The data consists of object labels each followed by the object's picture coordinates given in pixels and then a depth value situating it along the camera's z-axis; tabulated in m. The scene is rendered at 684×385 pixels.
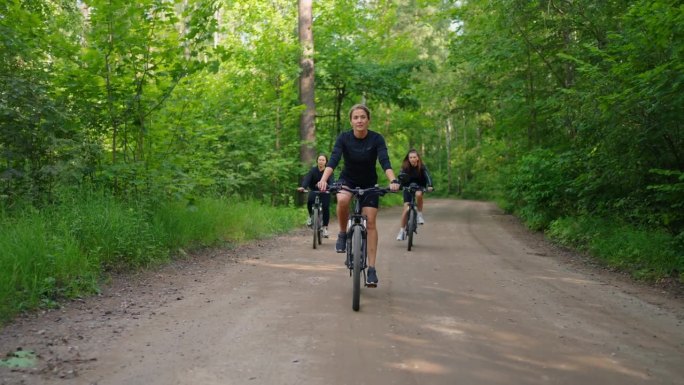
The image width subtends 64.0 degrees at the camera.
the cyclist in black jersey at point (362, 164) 6.23
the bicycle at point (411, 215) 10.30
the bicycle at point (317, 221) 10.82
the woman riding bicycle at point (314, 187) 11.58
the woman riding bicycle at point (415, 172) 11.23
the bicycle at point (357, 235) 5.83
